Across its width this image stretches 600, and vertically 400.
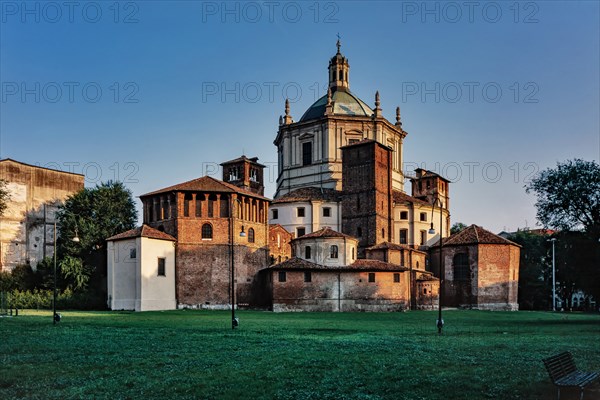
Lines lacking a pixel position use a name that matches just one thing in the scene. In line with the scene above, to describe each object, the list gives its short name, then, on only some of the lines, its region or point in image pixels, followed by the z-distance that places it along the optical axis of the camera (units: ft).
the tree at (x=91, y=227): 169.07
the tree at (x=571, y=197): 107.04
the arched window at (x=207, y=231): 170.21
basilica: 162.81
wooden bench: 35.85
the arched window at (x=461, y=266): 191.52
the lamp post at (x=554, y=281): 217.48
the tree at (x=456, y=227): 277.62
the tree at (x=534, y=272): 231.91
